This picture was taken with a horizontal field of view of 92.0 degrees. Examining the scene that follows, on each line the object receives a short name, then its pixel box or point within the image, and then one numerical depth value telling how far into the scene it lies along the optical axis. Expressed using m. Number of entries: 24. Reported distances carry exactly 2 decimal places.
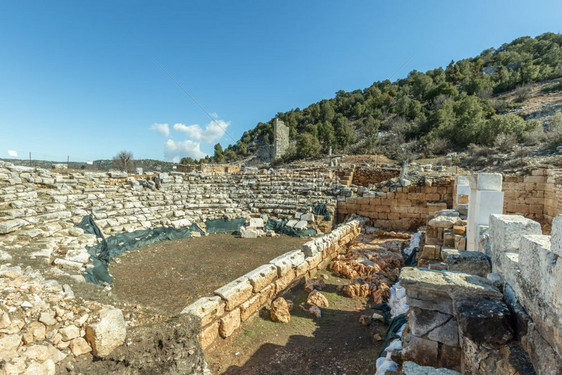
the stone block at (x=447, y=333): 2.22
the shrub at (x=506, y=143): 15.15
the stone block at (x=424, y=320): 2.29
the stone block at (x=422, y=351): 2.31
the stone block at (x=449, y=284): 2.07
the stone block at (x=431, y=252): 4.64
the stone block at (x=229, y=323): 4.02
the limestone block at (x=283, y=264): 5.39
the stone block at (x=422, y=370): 2.03
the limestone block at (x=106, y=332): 2.66
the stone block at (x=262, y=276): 4.73
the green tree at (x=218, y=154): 49.26
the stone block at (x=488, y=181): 3.94
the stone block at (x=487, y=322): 1.75
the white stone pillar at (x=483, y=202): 3.85
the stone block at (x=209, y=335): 3.70
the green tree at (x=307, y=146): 31.12
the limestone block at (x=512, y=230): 2.27
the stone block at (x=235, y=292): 4.14
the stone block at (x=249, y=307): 4.43
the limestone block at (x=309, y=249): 6.38
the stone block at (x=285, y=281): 5.30
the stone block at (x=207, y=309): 3.68
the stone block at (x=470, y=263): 2.85
